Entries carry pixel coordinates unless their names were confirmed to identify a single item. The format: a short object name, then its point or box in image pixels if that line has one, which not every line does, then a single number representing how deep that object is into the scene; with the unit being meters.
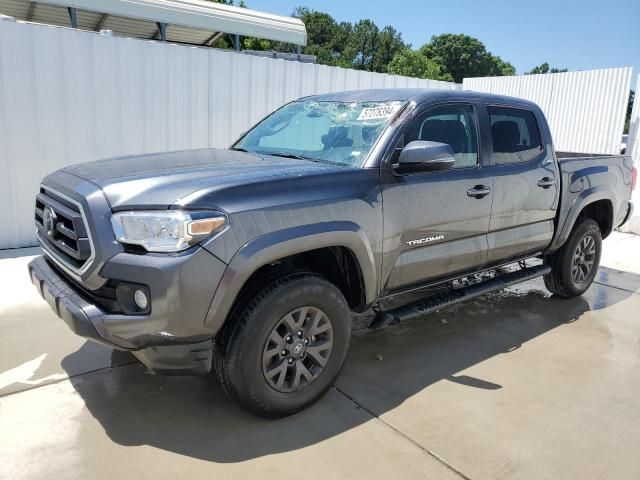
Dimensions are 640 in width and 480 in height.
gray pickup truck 2.53
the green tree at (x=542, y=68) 92.57
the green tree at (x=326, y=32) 60.03
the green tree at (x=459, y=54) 71.06
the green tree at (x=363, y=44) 61.89
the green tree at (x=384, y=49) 62.19
